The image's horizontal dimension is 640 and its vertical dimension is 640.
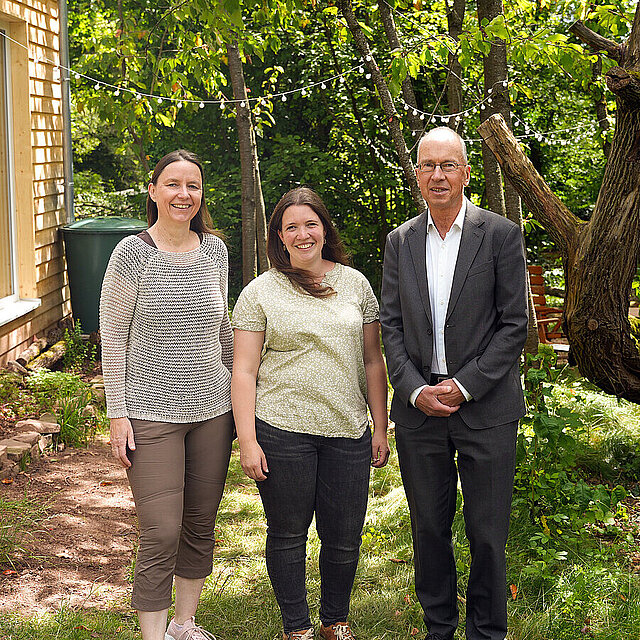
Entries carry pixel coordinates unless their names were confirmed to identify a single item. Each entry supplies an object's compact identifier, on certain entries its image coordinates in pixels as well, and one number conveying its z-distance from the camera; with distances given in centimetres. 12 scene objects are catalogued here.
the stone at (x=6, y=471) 477
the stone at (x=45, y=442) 528
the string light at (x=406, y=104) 565
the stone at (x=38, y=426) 532
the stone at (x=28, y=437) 509
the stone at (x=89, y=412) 576
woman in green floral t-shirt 294
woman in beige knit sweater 283
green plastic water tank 767
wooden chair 865
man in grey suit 284
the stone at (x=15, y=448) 488
